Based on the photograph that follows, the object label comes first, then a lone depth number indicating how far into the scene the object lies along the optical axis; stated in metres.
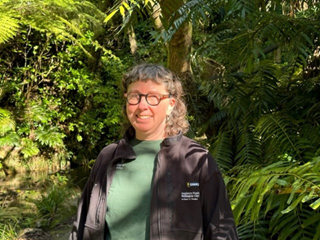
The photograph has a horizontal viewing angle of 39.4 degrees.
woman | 1.26
